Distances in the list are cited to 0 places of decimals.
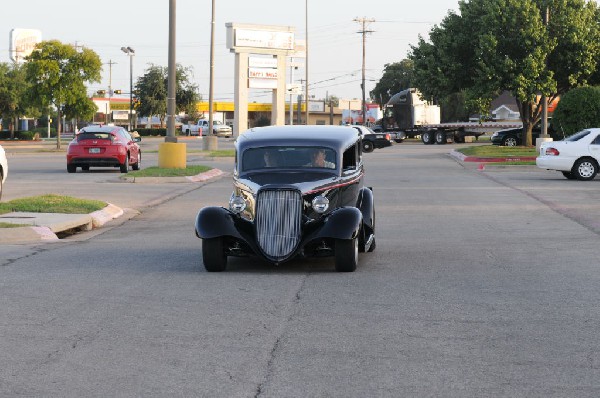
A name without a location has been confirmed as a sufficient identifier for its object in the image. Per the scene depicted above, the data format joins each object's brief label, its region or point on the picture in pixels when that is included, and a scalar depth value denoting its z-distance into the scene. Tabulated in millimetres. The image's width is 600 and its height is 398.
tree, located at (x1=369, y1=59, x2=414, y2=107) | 152125
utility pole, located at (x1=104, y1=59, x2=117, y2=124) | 132525
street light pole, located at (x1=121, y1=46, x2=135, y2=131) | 103000
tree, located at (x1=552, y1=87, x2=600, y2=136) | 45281
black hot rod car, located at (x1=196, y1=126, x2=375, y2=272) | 12102
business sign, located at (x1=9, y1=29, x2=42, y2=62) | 137000
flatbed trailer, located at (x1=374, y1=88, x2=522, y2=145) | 77750
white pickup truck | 109938
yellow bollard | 34094
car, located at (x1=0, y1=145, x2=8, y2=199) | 22953
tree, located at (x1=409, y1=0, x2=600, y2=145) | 49469
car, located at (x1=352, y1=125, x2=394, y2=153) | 58575
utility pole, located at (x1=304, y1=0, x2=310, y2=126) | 82500
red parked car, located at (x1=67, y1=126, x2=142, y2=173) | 35125
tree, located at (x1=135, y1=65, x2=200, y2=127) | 116312
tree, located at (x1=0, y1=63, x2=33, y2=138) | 83000
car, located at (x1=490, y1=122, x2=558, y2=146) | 62312
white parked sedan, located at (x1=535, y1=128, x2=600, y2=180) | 30984
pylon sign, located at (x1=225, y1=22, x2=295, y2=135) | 70375
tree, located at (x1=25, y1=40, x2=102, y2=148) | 61000
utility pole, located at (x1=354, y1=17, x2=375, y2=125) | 108688
